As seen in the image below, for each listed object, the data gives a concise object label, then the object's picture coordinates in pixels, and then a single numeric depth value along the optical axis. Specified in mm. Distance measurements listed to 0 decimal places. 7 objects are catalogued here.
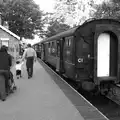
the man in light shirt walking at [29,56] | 11469
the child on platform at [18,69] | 11984
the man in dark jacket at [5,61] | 7059
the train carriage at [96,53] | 8742
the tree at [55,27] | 33781
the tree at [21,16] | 41656
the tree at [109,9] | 17914
